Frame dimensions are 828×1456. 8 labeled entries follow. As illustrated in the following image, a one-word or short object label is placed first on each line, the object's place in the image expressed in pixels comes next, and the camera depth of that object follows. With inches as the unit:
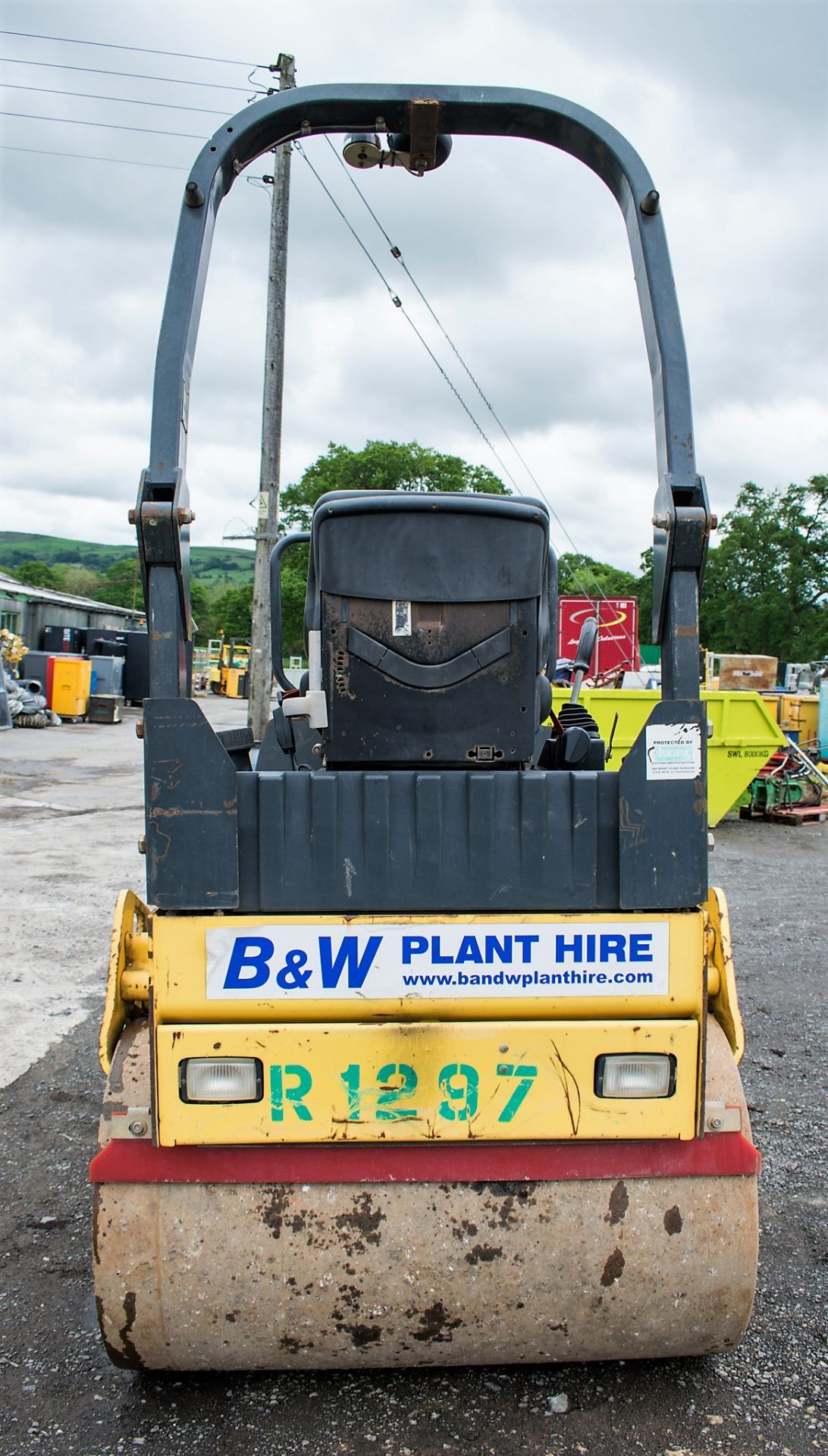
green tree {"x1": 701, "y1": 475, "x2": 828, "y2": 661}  2009.1
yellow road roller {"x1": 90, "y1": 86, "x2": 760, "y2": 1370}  88.9
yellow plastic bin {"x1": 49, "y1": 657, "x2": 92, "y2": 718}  938.7
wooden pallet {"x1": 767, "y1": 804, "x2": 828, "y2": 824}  483.8
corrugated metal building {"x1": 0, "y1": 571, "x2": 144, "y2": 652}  1272.1
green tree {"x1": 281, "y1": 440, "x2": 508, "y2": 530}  1362.0
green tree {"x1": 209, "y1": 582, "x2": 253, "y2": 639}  2719.0
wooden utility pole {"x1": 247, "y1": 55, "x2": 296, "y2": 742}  535.2
